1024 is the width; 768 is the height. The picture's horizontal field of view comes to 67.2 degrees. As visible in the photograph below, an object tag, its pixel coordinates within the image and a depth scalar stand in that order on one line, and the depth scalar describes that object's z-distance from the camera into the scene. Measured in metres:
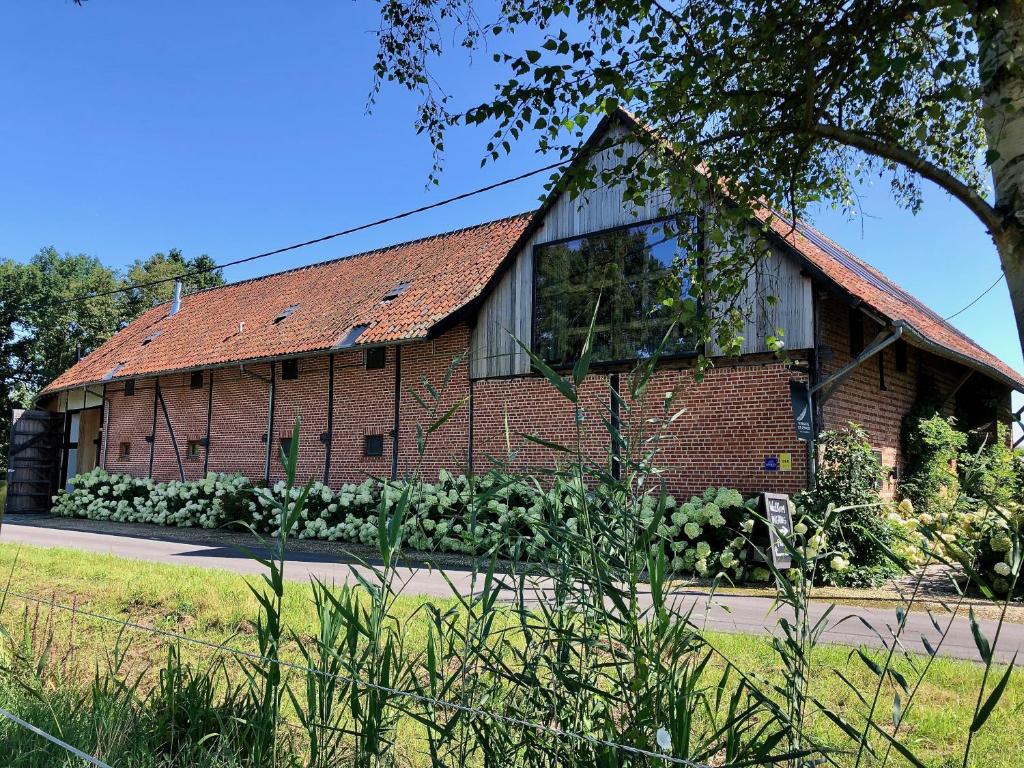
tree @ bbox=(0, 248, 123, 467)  34.00
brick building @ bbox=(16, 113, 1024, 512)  10.84
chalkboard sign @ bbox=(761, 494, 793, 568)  8.67
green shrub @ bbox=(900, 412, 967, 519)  12.53
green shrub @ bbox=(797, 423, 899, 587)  9.06
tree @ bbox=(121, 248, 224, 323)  36.94
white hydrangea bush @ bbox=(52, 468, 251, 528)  16.77
